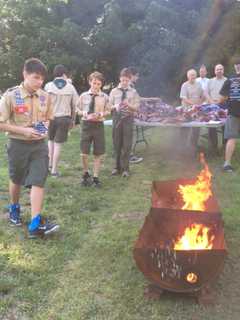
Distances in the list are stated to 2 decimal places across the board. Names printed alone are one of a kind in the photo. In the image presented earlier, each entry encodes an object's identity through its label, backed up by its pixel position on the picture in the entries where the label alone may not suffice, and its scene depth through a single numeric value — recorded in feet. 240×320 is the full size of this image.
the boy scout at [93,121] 15.98
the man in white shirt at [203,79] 24.01
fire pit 8.06
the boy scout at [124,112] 17.78
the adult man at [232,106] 17.91
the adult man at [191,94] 22.28
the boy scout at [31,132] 10.92
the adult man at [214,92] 22.48
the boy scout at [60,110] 17.17
